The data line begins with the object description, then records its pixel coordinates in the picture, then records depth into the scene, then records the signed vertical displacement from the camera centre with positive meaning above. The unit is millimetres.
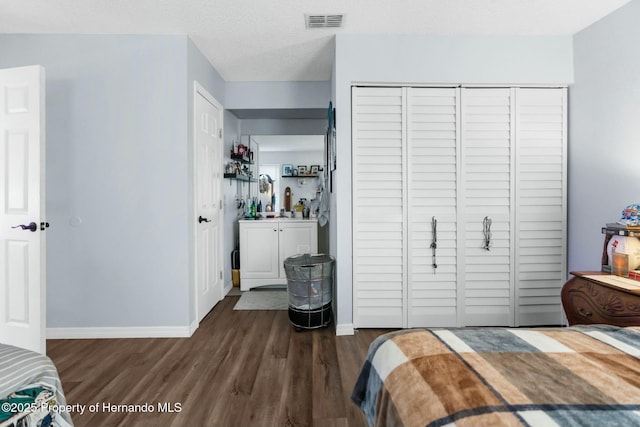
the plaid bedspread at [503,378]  743 -452
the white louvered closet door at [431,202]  2781 +55
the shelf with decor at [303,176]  4665 +451
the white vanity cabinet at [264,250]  4125 -529
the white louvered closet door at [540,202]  2809 +63
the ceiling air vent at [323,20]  2439 +1421
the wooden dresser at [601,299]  1738 -518
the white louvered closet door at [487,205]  2793 +32
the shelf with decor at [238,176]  3885 +383
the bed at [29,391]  964 -579
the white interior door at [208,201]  3035 +66
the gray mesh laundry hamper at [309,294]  2840 -749
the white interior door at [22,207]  2189 -5
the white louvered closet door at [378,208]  2764 +3
